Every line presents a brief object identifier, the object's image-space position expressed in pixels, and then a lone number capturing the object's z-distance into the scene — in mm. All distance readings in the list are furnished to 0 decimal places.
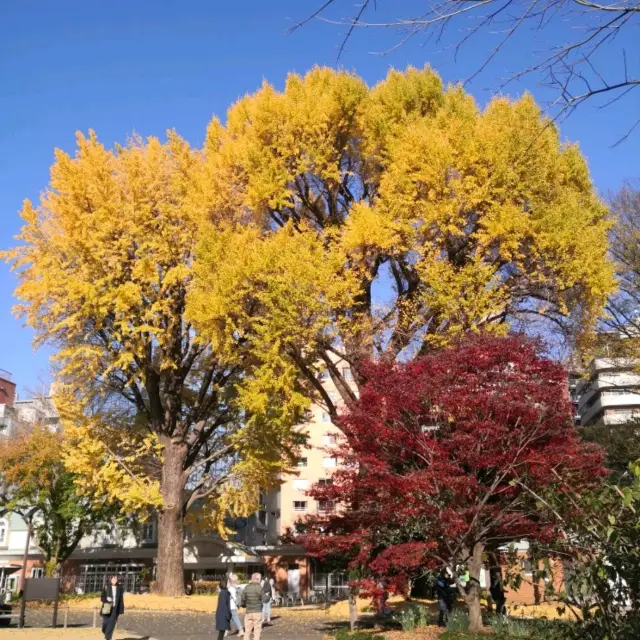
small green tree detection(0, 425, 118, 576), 28734
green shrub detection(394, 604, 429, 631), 11391
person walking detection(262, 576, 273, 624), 16069
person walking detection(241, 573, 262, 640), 10164
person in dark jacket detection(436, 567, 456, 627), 12855
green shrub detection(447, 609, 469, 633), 10500
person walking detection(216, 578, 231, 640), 10898
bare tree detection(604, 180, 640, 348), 18503
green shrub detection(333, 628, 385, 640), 10328
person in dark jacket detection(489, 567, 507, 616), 12742
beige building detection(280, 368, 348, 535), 43812
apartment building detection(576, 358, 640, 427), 49531
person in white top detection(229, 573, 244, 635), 12920
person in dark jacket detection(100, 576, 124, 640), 10914
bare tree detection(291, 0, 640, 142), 3218
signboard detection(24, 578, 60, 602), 13859
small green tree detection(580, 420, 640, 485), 23766
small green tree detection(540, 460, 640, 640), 4523
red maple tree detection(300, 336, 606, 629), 10625
